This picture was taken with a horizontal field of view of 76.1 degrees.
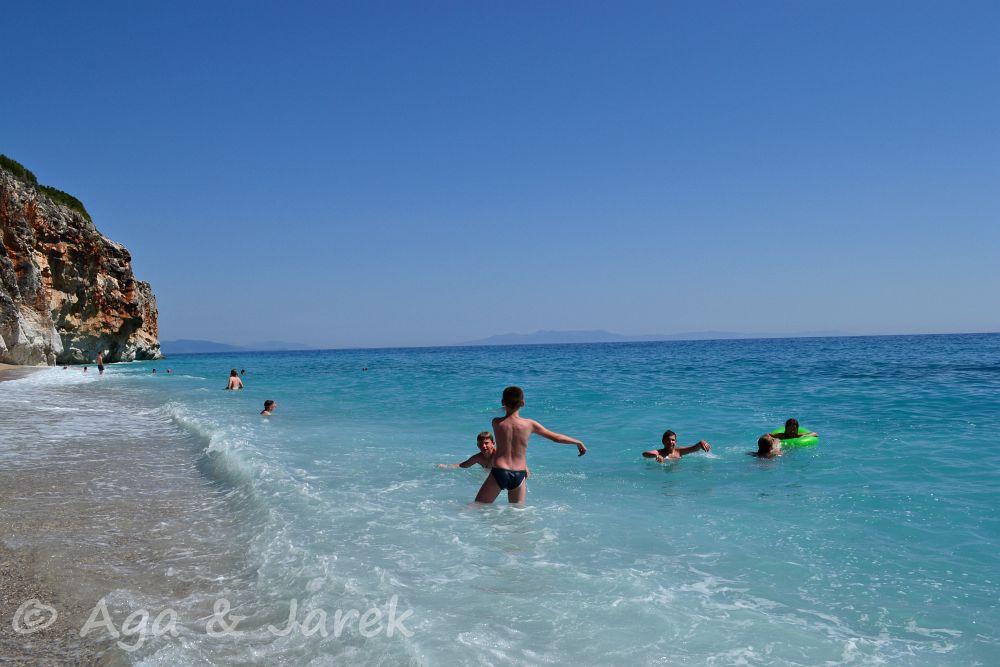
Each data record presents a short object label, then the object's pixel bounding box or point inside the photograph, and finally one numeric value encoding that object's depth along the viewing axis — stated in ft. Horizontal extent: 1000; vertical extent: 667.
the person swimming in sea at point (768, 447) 33.94
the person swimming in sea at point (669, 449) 33.47
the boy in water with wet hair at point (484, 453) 30.78
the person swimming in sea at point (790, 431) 37.35
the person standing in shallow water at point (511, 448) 22.50
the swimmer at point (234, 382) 92.39
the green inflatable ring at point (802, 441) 36.78
